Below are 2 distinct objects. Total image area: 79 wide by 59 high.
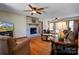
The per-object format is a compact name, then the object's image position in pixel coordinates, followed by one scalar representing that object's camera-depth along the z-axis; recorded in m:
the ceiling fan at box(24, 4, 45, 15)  1.99
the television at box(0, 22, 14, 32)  1.99
